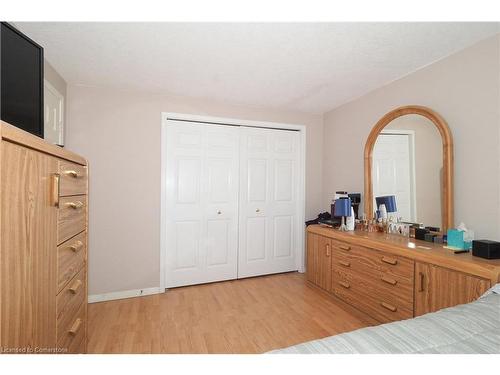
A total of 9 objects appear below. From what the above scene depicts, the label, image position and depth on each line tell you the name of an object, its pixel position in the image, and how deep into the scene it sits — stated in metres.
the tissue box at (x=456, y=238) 1.79
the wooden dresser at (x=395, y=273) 1.54
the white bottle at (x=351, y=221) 2.65
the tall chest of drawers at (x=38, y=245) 0.72
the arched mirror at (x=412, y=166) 2.06
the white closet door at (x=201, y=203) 2.99
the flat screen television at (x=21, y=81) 1.05
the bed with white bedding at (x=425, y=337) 0.79
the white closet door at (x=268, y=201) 3.33
